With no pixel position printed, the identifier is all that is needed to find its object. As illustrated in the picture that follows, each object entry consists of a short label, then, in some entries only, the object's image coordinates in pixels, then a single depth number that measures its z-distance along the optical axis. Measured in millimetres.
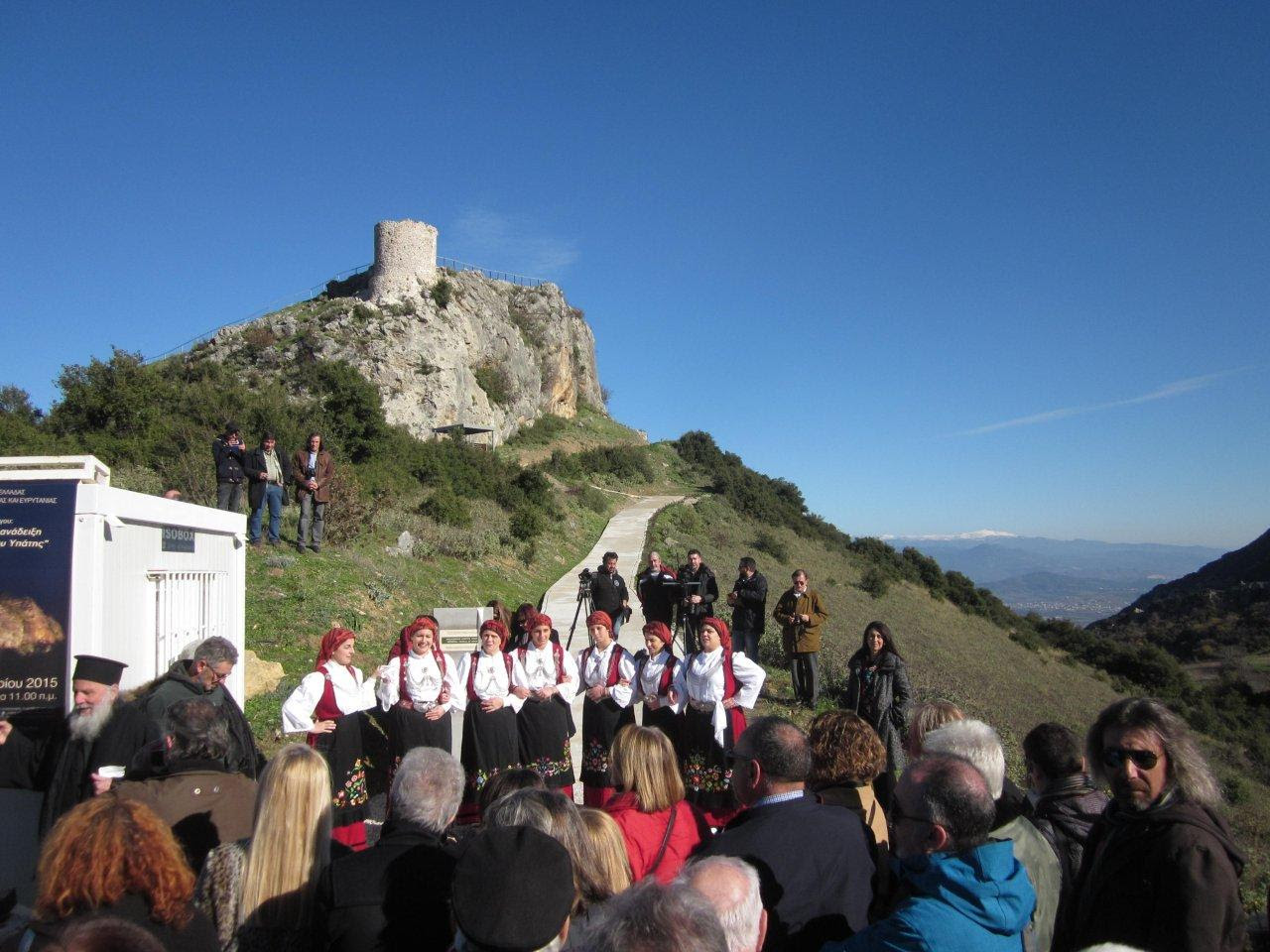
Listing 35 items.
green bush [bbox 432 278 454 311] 47938
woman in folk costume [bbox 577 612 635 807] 5688
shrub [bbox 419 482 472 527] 20594
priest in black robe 4027
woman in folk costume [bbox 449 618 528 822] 5531
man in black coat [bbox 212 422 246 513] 11391
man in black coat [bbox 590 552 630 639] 10086
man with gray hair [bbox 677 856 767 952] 2012
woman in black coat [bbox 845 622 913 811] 6047
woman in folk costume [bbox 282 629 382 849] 4961
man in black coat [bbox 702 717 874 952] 2512
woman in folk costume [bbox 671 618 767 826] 5250
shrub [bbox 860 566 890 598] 30025
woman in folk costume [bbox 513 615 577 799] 5656
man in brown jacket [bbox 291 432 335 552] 12521
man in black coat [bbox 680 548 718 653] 9344
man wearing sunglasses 2107
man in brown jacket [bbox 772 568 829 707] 8836
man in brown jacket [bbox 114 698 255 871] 3189
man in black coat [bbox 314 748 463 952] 2441
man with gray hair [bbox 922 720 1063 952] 2684
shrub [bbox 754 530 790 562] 32219
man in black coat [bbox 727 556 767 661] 9094
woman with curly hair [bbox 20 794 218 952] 2154
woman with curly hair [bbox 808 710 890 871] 3359
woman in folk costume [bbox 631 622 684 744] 5496
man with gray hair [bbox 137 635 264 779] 4355
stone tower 48375
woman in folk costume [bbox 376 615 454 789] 5414
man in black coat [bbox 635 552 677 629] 9797
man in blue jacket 2059
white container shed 4668
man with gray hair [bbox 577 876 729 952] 1482
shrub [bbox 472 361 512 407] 47938
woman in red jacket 2914
